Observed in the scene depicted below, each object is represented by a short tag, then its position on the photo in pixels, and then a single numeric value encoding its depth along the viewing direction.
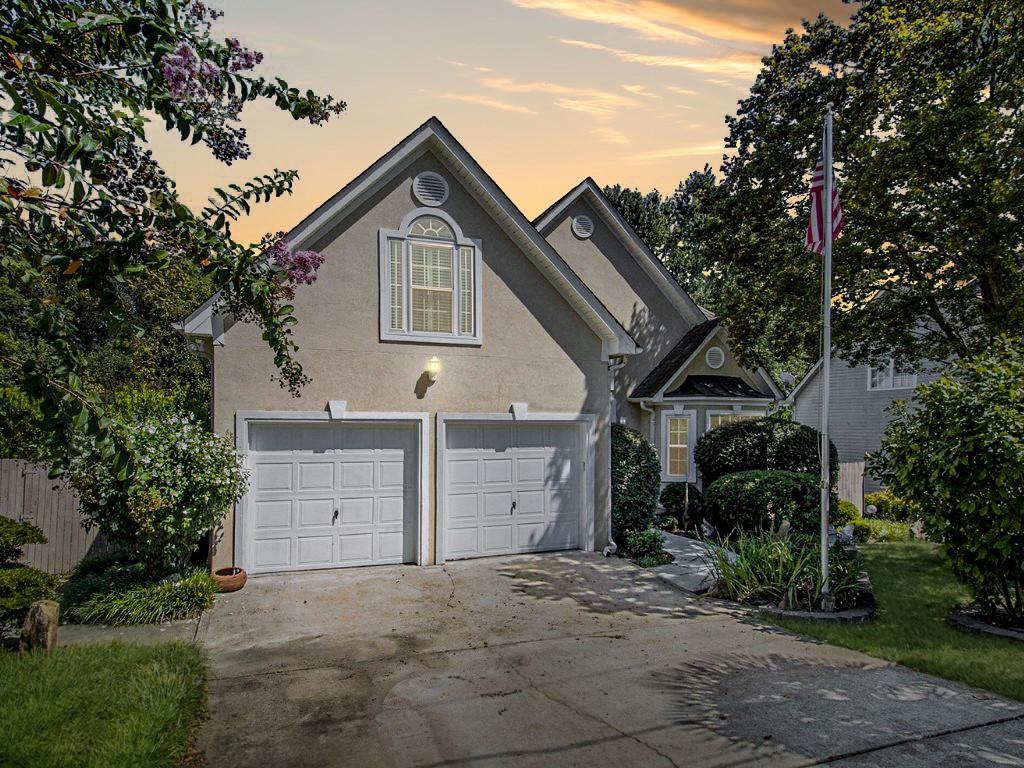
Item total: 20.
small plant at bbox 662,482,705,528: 16.25
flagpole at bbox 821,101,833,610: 9.00
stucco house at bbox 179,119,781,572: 10.52
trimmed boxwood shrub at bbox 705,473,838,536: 13.23
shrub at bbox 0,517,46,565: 7.77
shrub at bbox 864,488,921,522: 17.37
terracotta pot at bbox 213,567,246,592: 9.61
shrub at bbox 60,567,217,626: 8.33
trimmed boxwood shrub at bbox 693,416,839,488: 15.00
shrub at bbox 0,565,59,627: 7.11
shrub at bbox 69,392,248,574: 8.59
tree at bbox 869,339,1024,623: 7.64
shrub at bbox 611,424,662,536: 12.84
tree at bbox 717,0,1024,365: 12.74
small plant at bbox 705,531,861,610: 9.16
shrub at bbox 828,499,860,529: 15.85
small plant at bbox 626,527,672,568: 11.96
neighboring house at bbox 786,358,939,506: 24.39
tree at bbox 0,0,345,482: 3.75
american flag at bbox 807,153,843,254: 9.45
